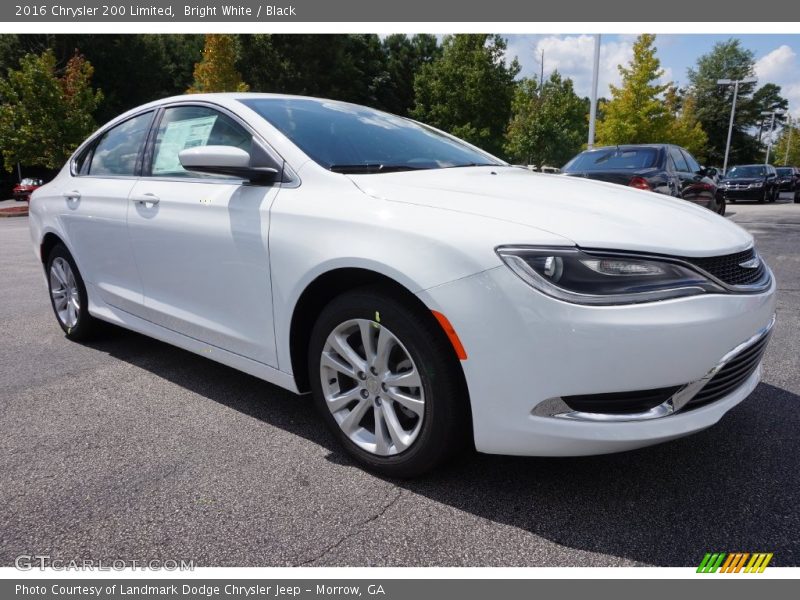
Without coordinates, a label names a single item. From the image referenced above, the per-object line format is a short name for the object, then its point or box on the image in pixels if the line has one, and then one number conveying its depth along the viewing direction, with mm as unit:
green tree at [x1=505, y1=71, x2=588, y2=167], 28812
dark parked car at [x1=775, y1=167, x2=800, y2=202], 28531
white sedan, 1934
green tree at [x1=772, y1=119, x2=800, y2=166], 72438
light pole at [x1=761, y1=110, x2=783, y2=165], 59144
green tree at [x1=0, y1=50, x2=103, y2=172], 23516
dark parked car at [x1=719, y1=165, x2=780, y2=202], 21812
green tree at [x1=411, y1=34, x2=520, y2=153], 32500
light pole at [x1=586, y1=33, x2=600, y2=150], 16648
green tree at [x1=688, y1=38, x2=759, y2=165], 61656
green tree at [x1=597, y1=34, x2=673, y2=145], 24781
